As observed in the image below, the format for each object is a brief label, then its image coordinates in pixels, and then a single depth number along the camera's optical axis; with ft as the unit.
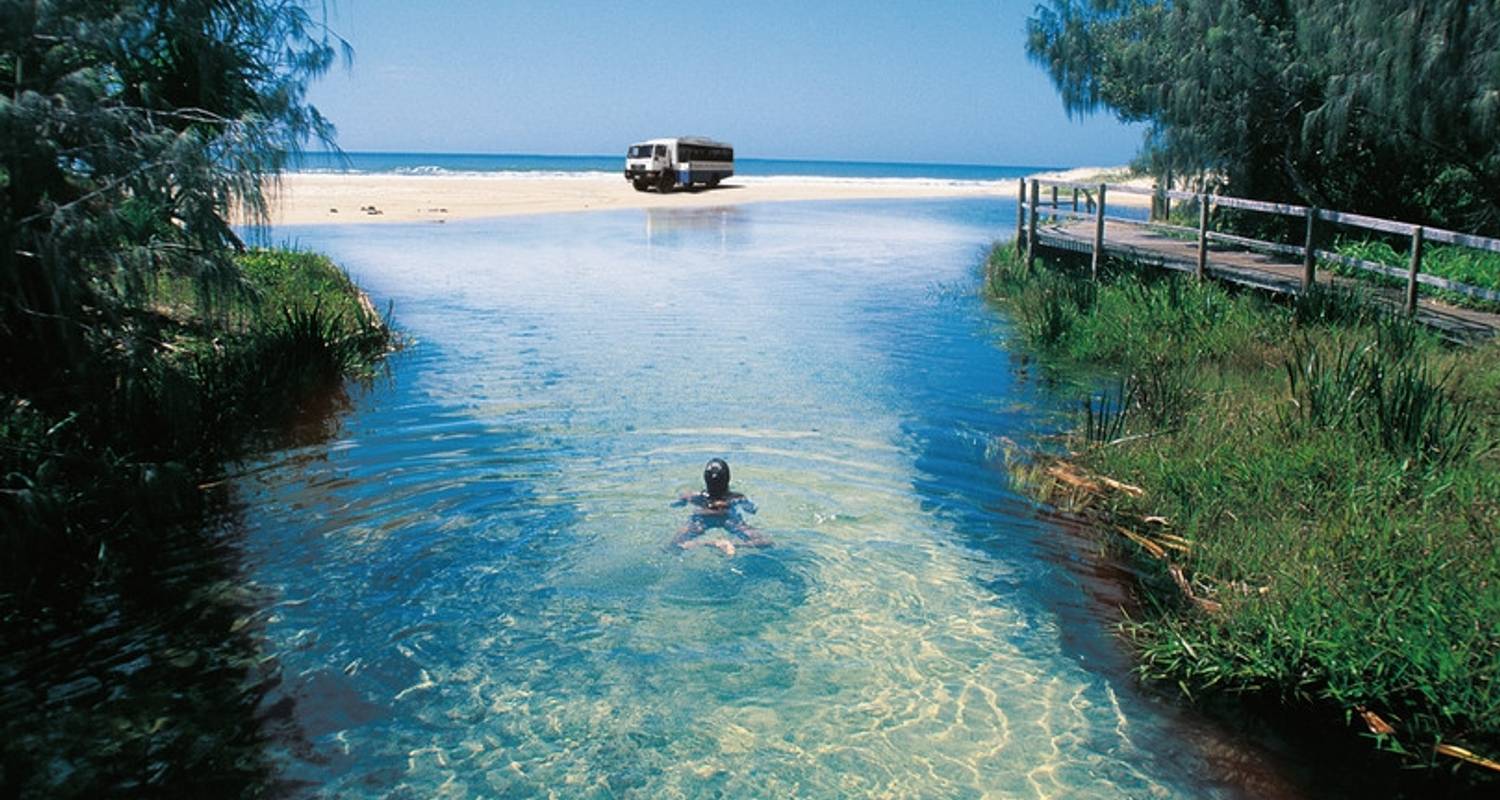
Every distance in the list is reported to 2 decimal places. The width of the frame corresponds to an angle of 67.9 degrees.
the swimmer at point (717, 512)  25.59
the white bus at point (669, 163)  180.04
